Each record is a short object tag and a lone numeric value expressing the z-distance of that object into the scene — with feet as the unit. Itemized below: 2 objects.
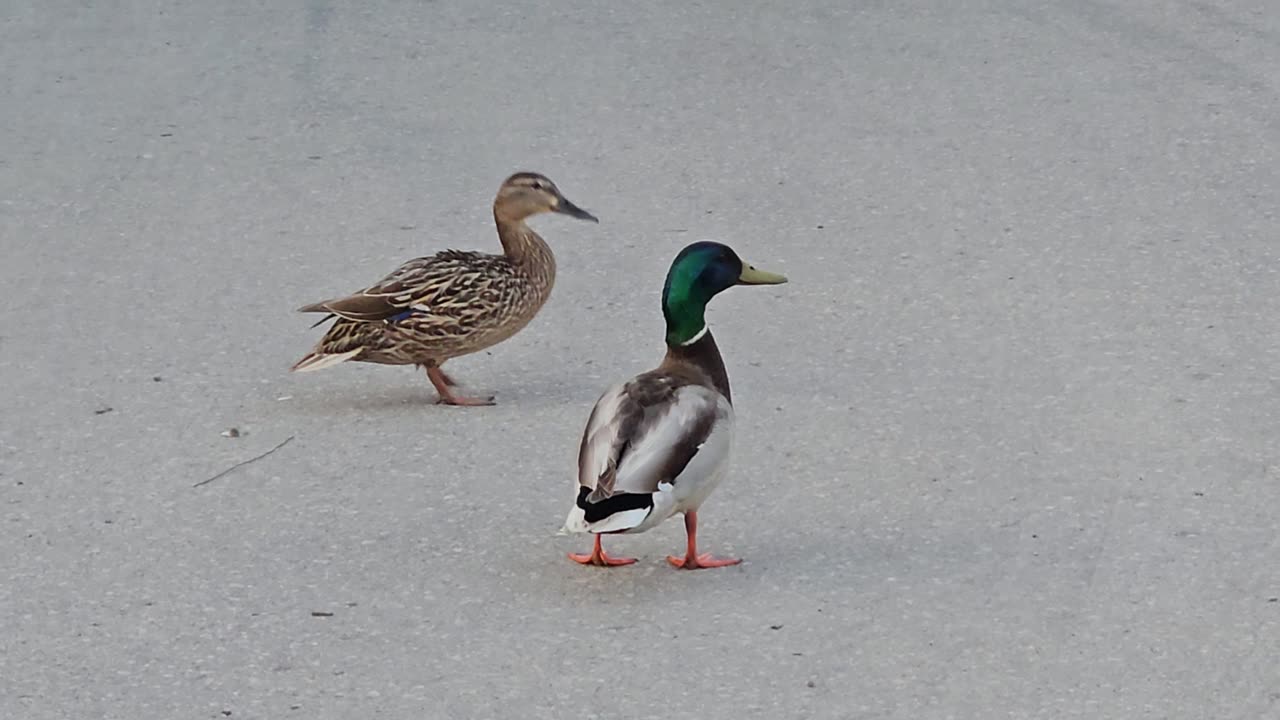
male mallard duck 32.37
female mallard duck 42.52
